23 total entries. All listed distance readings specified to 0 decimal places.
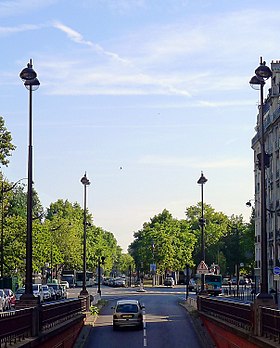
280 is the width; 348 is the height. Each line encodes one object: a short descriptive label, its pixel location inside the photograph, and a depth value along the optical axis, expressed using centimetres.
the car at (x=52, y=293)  7209
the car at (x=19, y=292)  6924
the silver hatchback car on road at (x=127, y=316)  4116
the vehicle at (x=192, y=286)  11324
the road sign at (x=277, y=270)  5244
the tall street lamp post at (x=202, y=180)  5062
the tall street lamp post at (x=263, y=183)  2398
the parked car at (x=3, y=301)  5336
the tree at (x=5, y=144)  7456
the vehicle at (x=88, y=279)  14238
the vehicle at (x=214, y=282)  9375
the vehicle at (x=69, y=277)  13695
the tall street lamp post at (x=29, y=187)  2405
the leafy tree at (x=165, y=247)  14200
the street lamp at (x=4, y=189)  7310
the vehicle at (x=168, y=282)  13700
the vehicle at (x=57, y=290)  7469
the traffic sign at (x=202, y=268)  4831
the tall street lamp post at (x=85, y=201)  5088
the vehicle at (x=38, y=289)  6605
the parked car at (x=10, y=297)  5944
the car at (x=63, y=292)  7922
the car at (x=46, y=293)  6888
